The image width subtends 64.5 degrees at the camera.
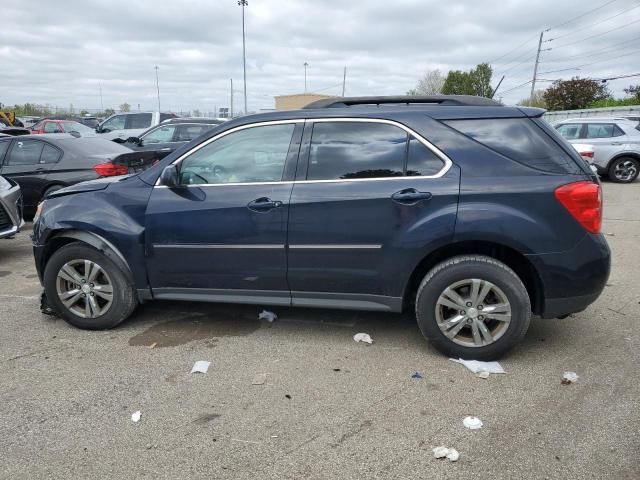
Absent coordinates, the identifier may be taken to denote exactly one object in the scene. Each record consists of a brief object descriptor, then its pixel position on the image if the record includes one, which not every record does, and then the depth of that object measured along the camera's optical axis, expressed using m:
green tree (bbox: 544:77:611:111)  37.22
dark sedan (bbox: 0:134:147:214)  8.15
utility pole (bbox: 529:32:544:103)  49.88
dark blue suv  3.37
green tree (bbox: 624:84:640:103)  31.43
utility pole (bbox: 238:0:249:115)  33.72
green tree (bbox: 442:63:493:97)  44.66
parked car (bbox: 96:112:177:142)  17.69
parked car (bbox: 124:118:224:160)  12.33
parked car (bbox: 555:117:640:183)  13.34
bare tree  63.00
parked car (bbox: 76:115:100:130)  33.81
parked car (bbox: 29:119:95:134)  19.29
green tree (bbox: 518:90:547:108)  45.62
